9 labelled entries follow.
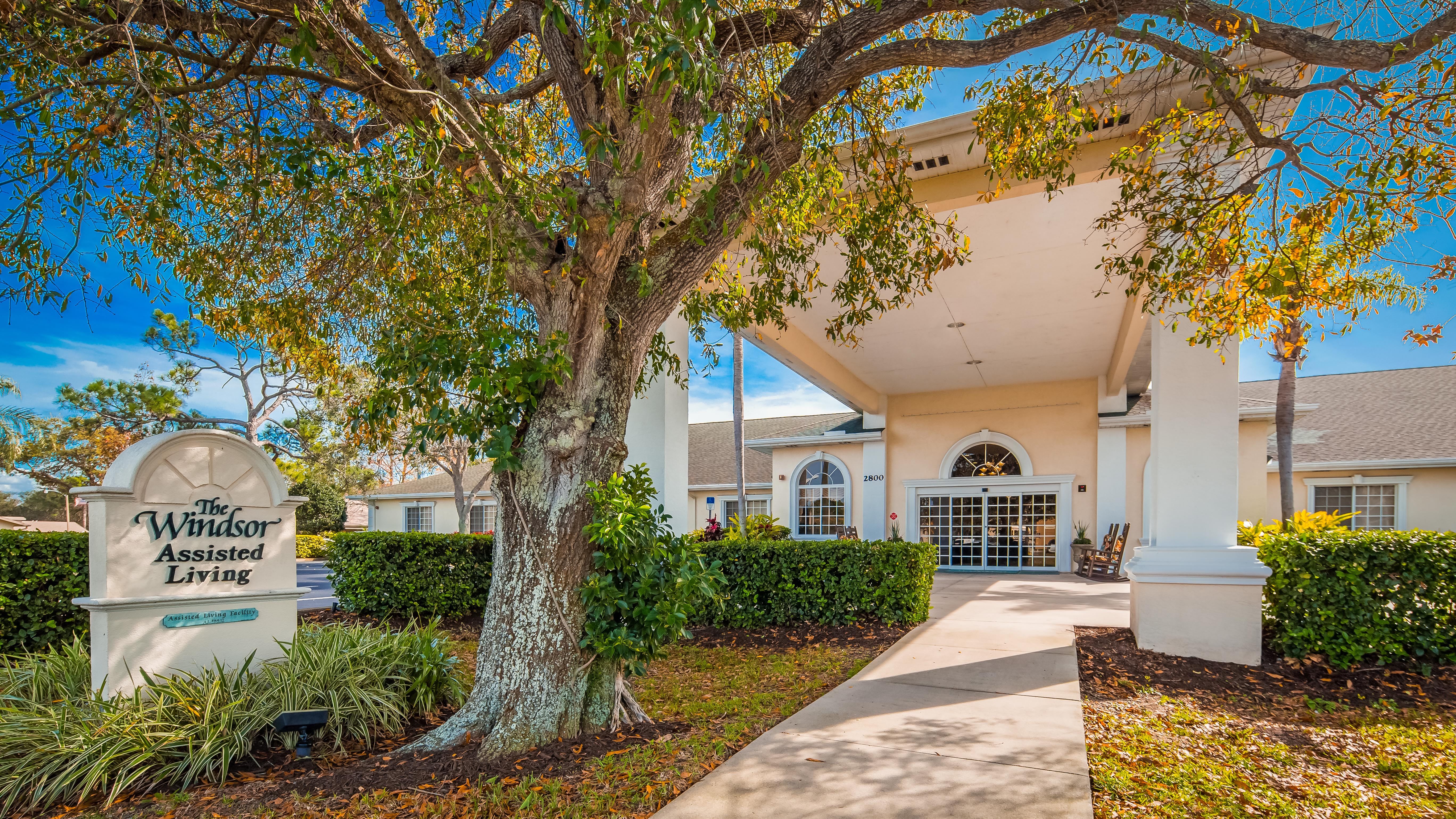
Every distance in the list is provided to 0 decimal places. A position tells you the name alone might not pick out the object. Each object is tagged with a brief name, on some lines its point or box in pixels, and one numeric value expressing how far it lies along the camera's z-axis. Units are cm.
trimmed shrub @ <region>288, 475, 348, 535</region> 2861
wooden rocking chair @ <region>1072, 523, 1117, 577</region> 1505
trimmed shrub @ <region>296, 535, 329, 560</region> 2609
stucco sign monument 445
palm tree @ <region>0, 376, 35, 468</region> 2080
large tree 398
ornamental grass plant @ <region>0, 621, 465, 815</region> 359
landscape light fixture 405
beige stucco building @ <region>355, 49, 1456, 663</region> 623
